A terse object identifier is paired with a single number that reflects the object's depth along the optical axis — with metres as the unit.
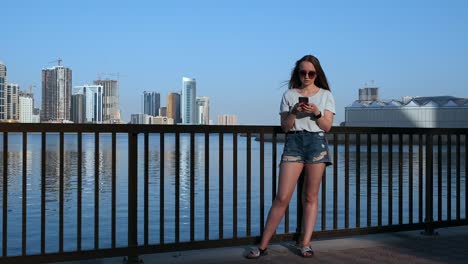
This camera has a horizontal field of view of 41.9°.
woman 4.94
